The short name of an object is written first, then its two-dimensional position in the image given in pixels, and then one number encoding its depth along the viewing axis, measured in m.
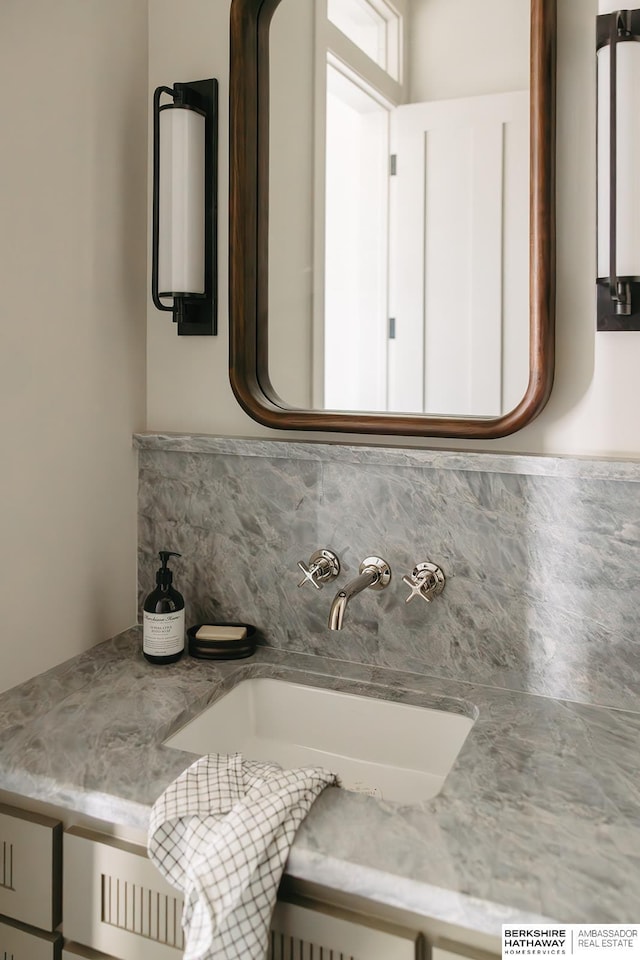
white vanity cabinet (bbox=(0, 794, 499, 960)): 0.80
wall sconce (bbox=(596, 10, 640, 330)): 1.06
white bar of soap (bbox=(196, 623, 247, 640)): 1.35
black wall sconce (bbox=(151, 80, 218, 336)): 1.33
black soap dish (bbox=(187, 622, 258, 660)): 1.33
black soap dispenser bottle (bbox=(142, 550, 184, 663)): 1.29
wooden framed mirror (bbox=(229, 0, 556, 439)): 1.16
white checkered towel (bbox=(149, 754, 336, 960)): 0.76
